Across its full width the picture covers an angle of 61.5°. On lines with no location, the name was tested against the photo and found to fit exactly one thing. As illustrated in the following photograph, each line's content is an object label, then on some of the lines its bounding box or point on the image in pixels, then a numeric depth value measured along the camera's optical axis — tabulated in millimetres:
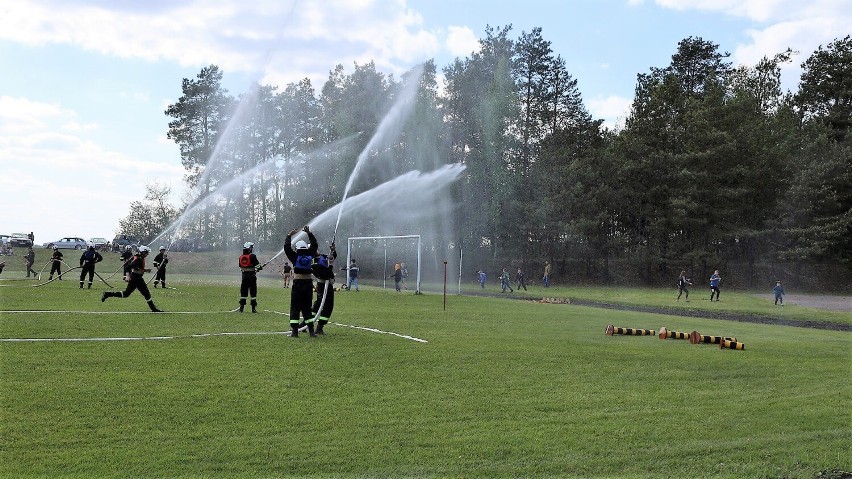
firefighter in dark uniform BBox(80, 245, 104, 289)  32594
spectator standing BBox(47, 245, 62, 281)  38509
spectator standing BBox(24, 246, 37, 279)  43822
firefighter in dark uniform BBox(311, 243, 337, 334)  17203
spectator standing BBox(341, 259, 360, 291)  41800
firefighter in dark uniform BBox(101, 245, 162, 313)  22062
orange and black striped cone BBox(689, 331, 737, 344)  18047
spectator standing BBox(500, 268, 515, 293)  49816
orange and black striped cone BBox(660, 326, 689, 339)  19156
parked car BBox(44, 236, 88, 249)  82388
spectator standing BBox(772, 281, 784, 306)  40794
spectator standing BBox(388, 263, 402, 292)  43344
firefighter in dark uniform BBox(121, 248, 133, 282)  25806
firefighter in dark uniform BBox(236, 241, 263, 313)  23844
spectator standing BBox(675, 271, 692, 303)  42650
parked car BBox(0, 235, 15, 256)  66188
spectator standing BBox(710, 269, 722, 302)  43656
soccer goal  63438
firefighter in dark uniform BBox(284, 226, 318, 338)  16656
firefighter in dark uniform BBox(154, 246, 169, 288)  34375
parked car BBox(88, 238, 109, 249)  76500
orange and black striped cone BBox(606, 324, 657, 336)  19859
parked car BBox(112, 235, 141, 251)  73581
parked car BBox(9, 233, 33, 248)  74438
